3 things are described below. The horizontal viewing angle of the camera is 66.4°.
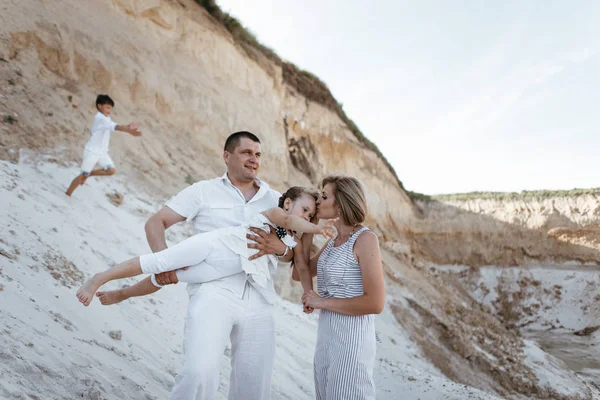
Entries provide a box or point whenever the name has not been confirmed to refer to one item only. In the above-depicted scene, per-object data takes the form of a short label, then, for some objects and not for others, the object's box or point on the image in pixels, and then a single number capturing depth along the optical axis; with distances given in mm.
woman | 2686
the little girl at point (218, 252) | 2750
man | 2559
